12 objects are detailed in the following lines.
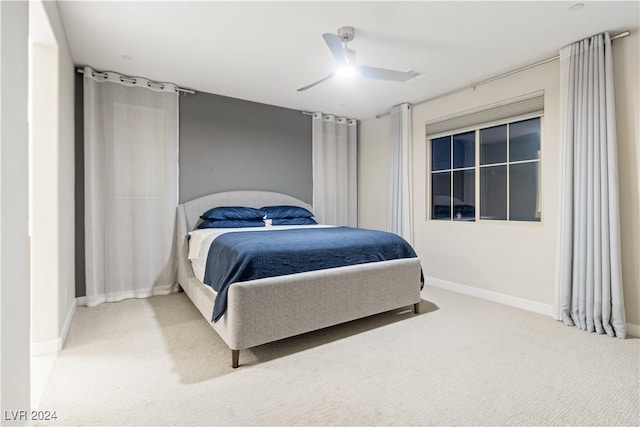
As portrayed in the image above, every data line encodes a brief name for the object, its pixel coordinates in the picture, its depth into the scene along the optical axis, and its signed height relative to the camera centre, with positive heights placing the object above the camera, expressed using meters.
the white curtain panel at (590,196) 2.52 +0.12
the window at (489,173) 3.31 +0.43
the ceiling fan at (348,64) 2.28 +1.17
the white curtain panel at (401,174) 4.37 +0.50
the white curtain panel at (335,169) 4.94 +0.66
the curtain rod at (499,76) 2.56 +1.43
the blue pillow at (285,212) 4.21 -0.03
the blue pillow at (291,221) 4.15 -0.15
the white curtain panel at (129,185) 3.30 +0.27
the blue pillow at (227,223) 3.66 -0.16
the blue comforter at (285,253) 2.20 -0.34
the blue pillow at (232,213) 3.72 -0.04
